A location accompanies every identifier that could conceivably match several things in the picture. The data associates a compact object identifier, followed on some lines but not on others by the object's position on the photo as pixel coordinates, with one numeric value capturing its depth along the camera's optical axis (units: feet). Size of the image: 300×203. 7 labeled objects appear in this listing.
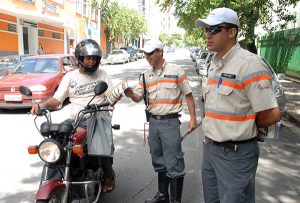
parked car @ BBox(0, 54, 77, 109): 29.09
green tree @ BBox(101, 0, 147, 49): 129.49
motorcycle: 9.32
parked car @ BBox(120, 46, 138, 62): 117.08
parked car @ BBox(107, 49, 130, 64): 98.55
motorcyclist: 11.82
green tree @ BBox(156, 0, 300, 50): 41.91
